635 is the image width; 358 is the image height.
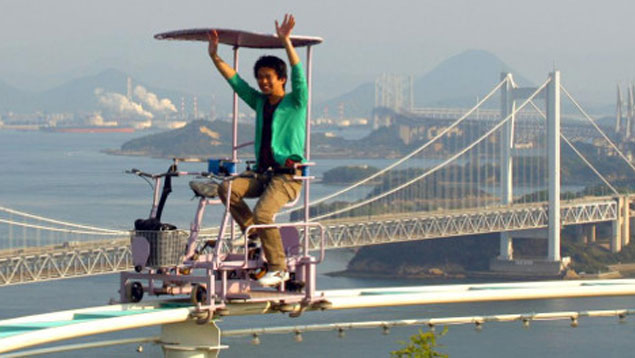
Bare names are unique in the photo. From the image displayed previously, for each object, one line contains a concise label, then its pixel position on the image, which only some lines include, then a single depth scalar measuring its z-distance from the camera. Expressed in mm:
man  8584
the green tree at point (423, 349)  13049
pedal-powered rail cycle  8337
